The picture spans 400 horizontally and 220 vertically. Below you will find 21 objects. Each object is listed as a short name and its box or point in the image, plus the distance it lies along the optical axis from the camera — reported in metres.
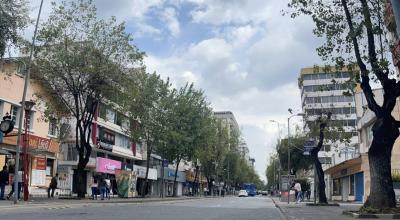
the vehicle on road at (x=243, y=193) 101.40
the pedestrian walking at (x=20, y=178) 29.80
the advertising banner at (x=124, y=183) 44.99
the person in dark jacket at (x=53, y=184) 35.33
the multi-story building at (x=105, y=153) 50.32
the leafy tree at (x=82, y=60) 33.38
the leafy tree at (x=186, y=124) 55.08
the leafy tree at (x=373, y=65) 19.25
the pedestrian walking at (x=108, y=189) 41.31
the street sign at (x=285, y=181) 51.54
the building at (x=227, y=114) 185.62
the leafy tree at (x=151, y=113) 52.59
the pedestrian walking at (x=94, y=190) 37.88
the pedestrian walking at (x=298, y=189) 44.15
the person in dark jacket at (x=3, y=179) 27.52
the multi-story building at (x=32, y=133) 37.09
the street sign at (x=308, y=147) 33.22
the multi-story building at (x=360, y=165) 44.22
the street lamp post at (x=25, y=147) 26.34
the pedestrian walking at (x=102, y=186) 38.19
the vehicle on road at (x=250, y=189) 120.98
